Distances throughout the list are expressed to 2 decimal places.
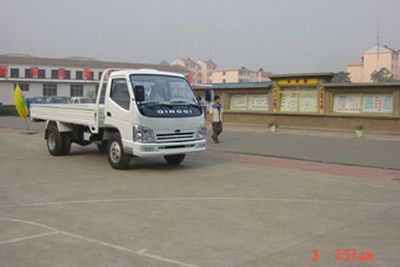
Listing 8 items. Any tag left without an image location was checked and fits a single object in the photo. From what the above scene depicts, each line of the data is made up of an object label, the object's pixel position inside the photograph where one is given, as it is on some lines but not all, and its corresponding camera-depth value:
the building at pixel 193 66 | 108.61
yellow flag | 24.94
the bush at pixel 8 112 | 50.33
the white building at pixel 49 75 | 71.69
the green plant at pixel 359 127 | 19.84
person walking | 18.22
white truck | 10.90
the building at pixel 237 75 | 83.31
